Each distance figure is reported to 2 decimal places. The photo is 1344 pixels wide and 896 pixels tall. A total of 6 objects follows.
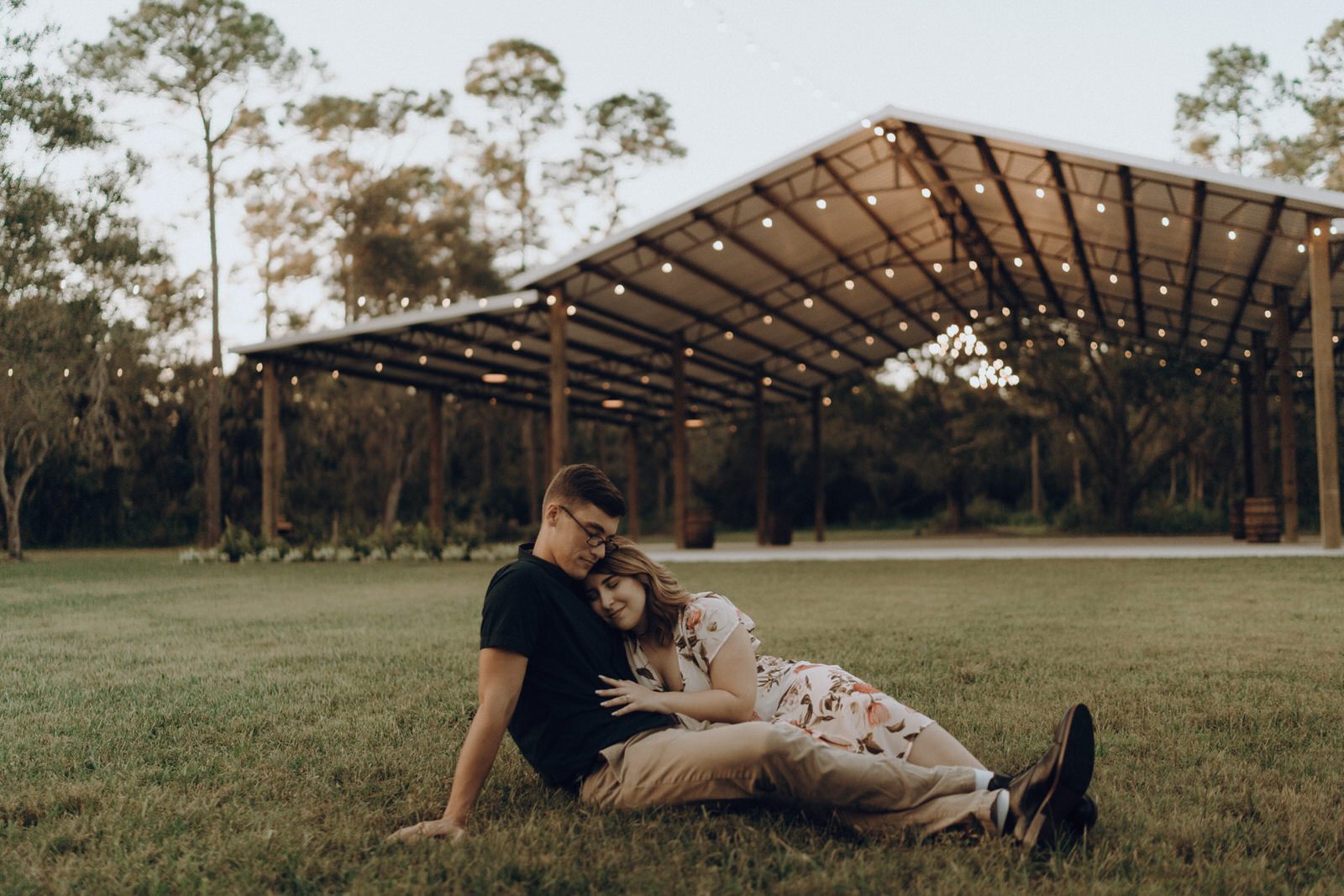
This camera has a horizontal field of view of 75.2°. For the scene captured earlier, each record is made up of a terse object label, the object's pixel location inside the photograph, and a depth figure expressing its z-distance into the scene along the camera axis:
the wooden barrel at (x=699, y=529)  19.36
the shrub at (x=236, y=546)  17.09
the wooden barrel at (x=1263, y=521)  15.83
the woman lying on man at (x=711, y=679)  2.44
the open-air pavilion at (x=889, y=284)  13.28
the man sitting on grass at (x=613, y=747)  2.18
